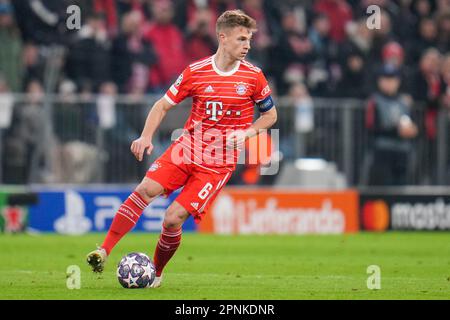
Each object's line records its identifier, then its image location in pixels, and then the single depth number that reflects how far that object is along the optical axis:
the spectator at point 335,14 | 23.45
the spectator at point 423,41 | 23.59
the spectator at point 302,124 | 20.36
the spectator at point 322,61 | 22.11
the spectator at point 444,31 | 23.63
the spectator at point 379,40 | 21.98
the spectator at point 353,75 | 21.83
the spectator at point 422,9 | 24.39
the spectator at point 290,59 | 21.83
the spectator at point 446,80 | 21.11
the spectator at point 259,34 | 21.75
